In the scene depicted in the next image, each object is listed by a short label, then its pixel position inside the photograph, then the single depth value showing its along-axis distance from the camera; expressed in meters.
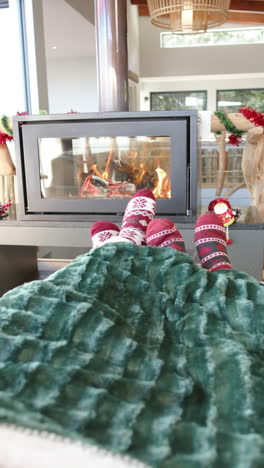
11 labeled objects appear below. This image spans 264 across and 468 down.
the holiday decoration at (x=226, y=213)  1.88
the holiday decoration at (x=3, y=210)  2.19
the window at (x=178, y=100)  7.43
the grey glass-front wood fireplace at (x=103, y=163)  1.96
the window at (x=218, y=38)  6.93
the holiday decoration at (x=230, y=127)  2.28
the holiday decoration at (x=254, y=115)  2.19
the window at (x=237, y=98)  7.34
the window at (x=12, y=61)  3.06
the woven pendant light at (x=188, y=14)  3.03
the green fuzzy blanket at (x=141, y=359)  0.46
